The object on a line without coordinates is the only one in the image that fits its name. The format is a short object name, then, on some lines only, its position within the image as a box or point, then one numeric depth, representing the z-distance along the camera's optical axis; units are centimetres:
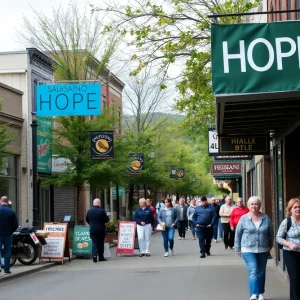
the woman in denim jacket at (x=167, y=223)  2227
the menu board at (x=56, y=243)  2030
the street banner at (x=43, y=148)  3133
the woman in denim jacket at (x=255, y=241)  1109
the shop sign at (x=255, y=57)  890
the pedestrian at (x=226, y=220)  2385
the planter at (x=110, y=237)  2811
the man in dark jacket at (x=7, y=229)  1689
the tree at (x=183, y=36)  1878
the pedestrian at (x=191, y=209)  3294
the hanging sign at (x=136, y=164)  3919
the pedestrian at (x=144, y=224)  2247
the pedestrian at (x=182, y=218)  3198
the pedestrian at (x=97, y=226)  2077
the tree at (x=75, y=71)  2931
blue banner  2034
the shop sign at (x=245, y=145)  1698
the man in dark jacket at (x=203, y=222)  2088
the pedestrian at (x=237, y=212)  2115
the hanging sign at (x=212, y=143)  2351
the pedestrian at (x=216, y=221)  2883
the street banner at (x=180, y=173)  5897
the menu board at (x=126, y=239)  2306
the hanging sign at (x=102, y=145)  2727
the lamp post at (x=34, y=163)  2153
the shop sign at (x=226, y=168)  3219
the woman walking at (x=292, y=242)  1005
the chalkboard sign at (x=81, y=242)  2205
